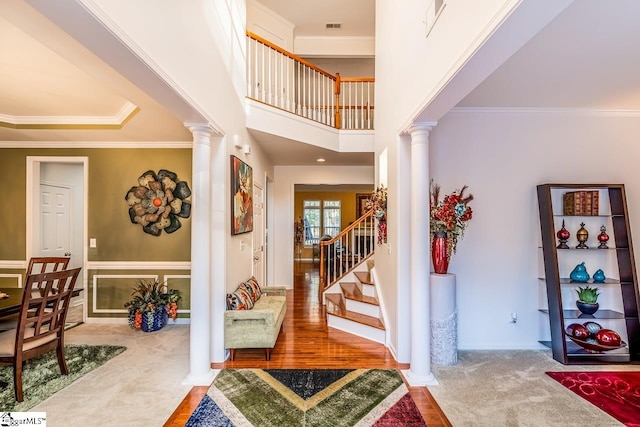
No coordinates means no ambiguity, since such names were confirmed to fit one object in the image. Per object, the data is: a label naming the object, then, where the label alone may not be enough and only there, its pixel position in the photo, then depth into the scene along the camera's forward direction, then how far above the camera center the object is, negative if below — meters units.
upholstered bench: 3.20 -0.99
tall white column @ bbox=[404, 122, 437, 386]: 2.93 -0.23
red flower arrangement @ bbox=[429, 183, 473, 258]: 3.21 +0.14
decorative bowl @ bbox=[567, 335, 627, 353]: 3.20 -1.26
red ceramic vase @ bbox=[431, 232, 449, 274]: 3.30 -0.23
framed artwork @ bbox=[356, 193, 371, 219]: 11.44 +1.11
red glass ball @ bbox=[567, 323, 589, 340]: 3.35 -1.15
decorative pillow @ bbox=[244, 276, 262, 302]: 3.87 -0.69
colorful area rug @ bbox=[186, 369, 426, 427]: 2.33 -1.40
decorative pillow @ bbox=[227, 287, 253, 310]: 3.31 -0.72
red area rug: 2.42 -1.46
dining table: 2.62 -0.56
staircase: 3.87 -1.10
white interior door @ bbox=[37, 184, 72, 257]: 4.84 +0.30
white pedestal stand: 3.22 -0.96
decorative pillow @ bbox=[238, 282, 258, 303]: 3.70 -0.68
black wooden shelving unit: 3.31 -0.54
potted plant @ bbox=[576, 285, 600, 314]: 3.42 -0.82
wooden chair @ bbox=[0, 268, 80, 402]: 2.49 -0.82
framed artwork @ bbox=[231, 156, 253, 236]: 3.46 +0.47
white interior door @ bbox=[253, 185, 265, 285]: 4.84 +0.01
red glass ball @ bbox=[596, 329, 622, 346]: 3.21 -1.17
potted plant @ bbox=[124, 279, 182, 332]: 4.15 -0.94
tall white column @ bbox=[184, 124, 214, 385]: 2.88 -0.25
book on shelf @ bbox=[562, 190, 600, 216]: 3.45 +0.29
